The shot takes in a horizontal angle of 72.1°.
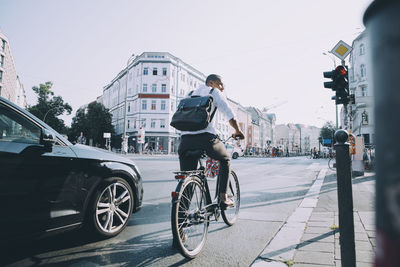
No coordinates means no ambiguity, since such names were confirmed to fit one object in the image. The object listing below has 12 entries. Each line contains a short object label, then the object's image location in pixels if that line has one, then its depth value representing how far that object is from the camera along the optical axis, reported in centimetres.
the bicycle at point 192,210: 249
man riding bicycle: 311
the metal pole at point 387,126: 51
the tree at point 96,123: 5656
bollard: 196
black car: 245
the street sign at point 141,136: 4160
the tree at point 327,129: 6681
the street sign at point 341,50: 660
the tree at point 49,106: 6066
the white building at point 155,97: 5353
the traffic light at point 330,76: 369
